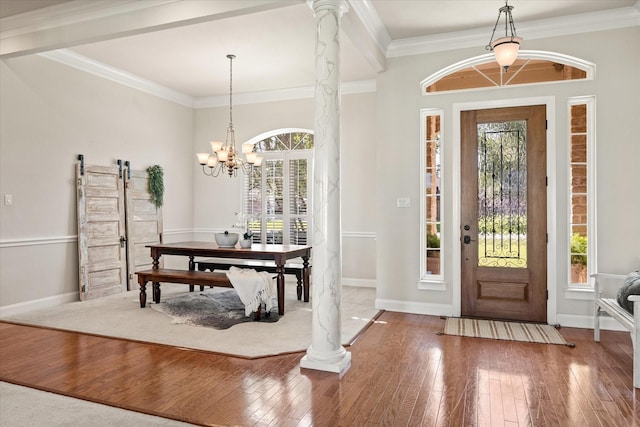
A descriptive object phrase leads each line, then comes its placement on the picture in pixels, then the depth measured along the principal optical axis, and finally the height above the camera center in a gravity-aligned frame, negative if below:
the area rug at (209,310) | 4.55 -1.13
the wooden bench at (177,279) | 4.73 -0.75
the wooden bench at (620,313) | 2.90 -0.79
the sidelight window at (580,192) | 4.43 +0.19
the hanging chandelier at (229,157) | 5.47 +0.72
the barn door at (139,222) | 6.34 -0.15
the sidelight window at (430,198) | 4.95 +0.15
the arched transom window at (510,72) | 4.48 +1.50
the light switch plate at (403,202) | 5.02 +0.11
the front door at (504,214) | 4.55 -0.03
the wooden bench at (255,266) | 5.41 -0.71
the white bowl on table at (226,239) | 5.41 -0.34
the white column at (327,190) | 3.28 +0.17
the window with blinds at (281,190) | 7.21 +0.37
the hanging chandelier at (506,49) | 3.41 +1.30
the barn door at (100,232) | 5.61 -0.26
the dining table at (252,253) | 4.82 -0.48
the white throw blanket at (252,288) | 4.51 -0.80
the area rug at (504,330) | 4.01 -1.18
